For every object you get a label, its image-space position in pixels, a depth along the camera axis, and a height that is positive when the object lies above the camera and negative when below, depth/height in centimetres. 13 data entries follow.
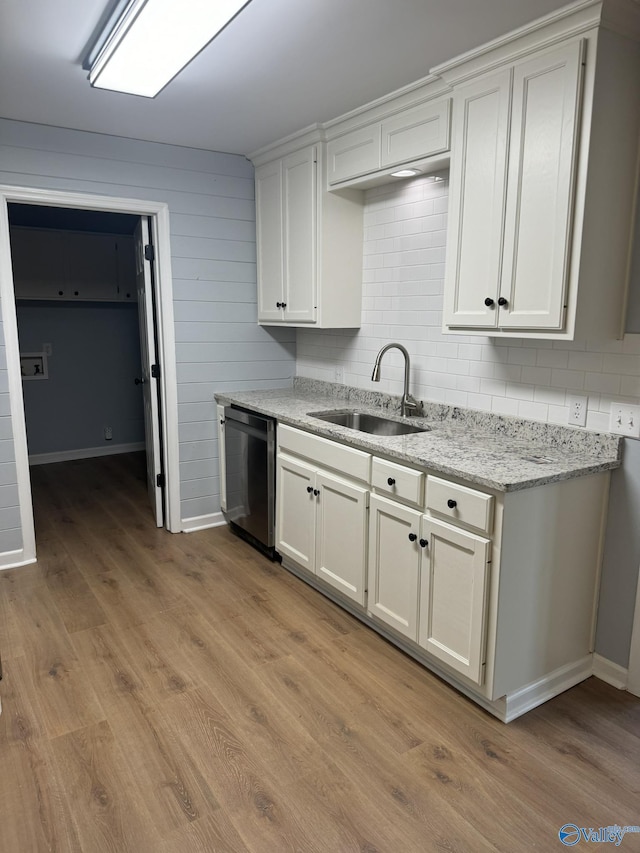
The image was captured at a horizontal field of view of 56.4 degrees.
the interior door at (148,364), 382 -27
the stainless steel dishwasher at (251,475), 343 -90
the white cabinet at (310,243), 342 +48
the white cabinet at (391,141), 261 +88
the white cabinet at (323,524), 276 -99
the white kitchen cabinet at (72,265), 530 +52
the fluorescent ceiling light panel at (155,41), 194 +101
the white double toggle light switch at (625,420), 219 -34
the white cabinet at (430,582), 213 -99
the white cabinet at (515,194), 207 +49
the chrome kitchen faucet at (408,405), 311 -42
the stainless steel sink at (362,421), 327 -53
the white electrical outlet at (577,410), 237 -33
